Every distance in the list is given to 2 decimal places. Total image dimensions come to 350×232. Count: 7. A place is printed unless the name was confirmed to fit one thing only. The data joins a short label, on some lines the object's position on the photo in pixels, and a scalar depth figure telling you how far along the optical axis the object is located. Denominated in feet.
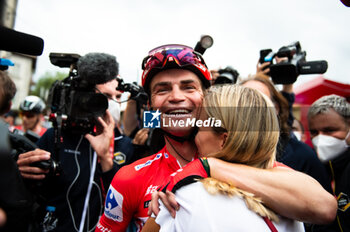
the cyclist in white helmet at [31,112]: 17.58
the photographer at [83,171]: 7.41
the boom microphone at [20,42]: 2.58
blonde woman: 3.53
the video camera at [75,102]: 7.52
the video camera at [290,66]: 8.07
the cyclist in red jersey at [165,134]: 5.60
